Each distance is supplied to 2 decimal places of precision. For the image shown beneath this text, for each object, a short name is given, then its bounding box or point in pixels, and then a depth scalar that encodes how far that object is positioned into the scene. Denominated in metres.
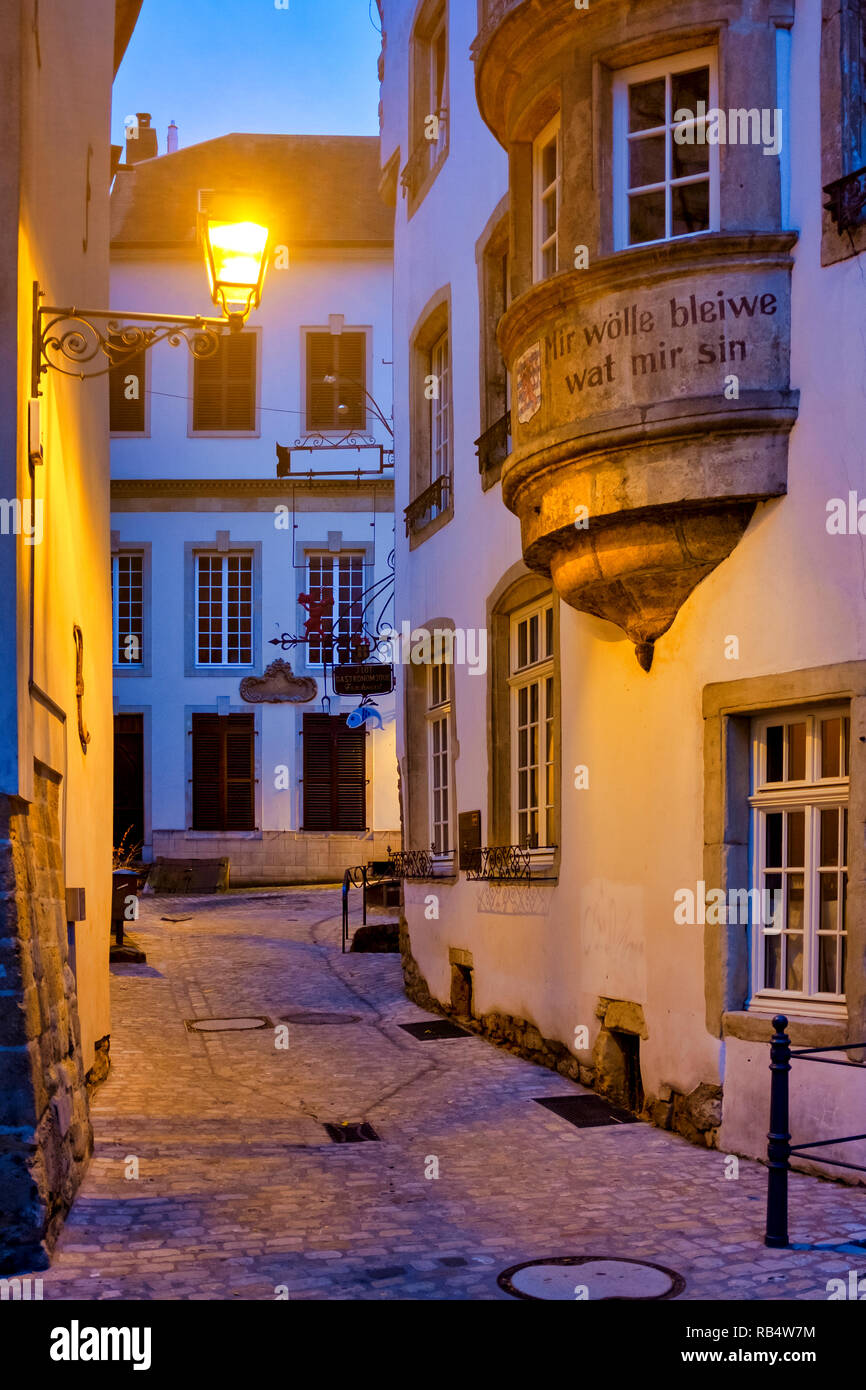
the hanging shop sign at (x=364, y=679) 18.75
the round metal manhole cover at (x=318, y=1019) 13.37
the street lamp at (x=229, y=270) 8.18
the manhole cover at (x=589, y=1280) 5.97
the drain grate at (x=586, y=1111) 9.48
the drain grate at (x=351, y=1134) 9.12
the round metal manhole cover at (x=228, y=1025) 12.96
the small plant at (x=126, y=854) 22.30
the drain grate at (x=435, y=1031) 12.84
